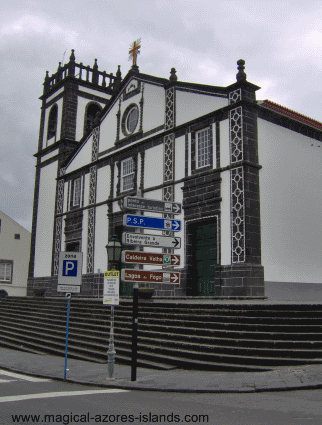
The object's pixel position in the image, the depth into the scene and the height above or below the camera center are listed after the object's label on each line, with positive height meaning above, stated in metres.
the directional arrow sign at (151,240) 8.94 +1.24
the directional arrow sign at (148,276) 8.89 +0.55
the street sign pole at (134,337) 8.88 -0.58
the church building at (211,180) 15.99 +4.89
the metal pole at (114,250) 13.63 +1.58
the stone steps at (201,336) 9.83 -0.72
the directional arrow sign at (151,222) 9.02 +1.61
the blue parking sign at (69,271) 9.74 +0.69
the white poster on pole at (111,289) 9.58 +0.33
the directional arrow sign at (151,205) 9.16 +1.96
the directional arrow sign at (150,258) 8.88 +0.89
